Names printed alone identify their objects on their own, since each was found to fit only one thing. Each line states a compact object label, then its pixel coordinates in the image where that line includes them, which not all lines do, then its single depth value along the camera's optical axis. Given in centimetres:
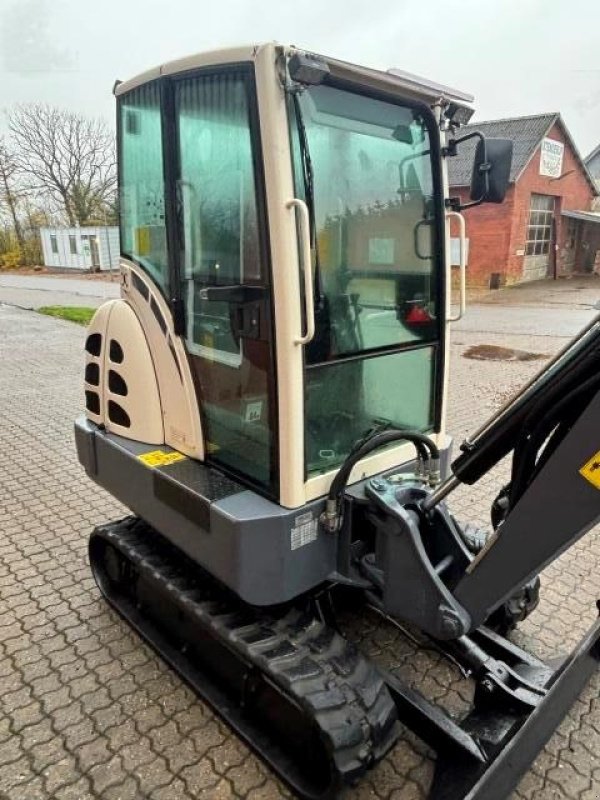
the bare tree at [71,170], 3262
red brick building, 2127
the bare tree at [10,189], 3250
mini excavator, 191
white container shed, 2969
